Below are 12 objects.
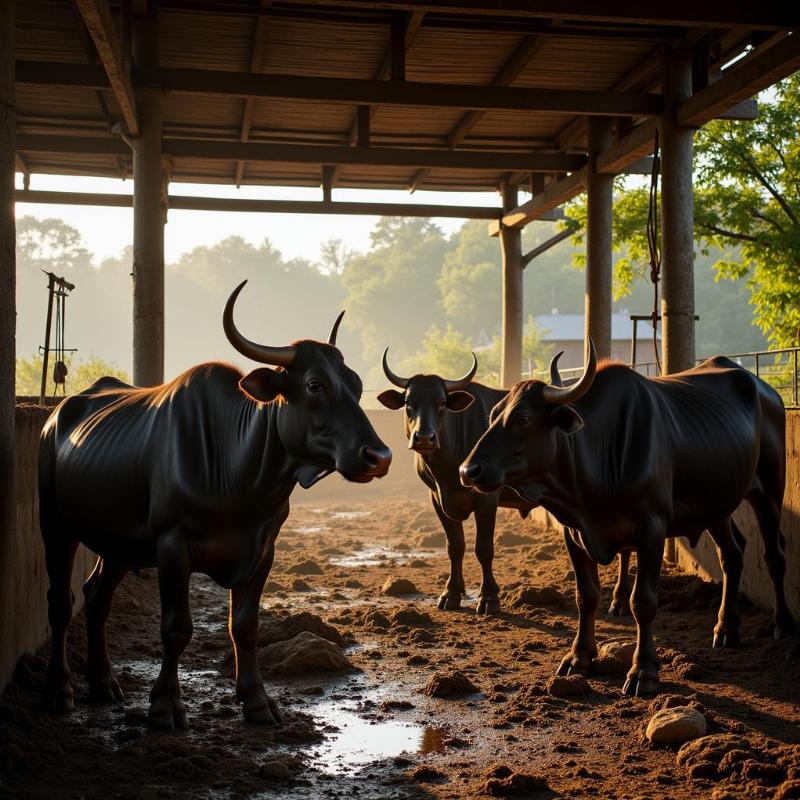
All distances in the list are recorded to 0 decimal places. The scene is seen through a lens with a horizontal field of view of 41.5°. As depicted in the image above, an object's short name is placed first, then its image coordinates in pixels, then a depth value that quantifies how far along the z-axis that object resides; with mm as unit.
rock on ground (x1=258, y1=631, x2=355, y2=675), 6703
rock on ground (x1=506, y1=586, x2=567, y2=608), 8922
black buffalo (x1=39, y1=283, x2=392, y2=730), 5254
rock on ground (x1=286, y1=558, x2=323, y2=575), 10898
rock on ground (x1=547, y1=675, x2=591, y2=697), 6145
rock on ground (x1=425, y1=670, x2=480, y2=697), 6215
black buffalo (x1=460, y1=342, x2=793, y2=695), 6297
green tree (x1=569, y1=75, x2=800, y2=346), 22859
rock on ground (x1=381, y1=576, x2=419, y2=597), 9602
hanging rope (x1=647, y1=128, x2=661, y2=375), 10683
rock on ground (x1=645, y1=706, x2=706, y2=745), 5184
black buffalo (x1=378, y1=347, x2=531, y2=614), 8789
